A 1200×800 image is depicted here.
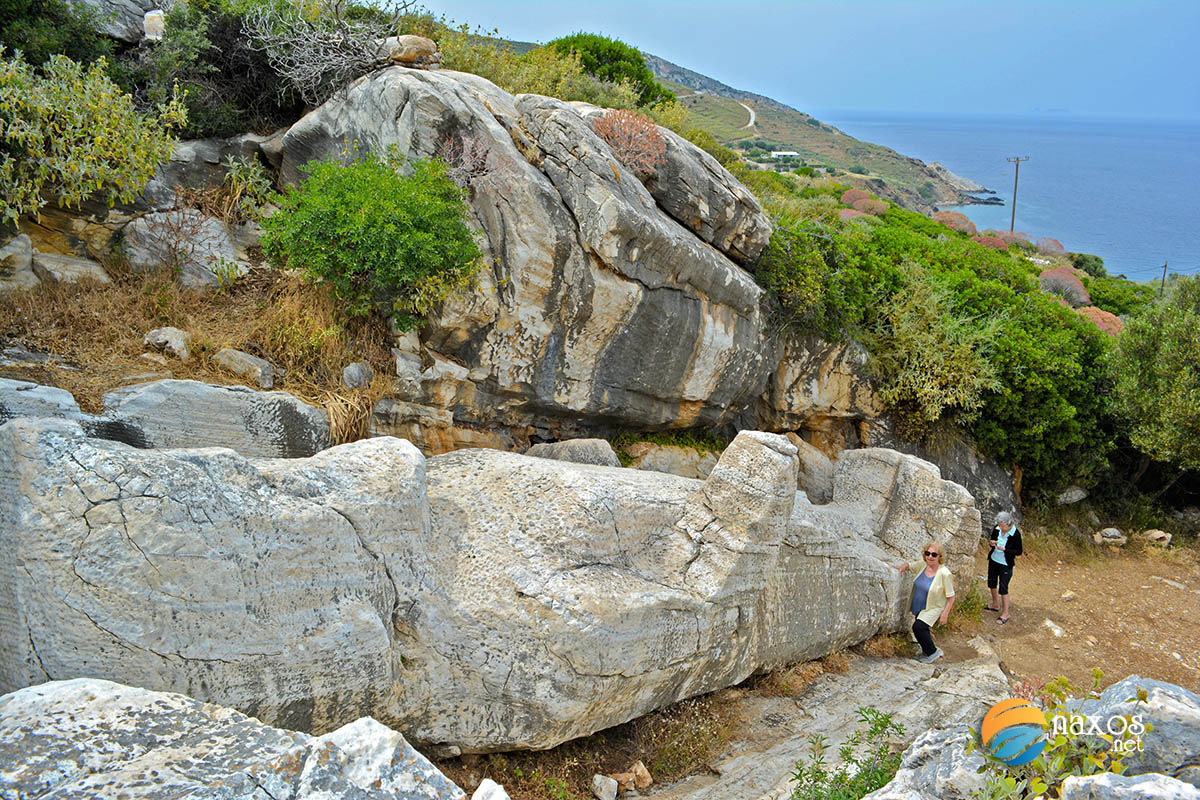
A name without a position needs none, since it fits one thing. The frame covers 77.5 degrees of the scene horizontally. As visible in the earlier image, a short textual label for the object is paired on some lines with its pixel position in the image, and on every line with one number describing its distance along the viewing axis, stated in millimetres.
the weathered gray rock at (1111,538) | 14162
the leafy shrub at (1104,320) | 19516
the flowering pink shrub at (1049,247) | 44625
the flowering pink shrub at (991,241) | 29297
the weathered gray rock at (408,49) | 10703
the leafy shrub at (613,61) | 22703
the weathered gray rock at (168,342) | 7844
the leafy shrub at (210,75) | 10961
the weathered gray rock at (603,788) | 6492
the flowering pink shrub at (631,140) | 10164
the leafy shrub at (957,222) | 31422
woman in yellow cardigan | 9430
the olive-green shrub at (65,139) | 7734
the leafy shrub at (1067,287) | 25906
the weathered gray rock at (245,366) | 7930
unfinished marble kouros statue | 4906
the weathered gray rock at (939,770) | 4863
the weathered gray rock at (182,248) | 9008
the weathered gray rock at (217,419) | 6605
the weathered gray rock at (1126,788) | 4039
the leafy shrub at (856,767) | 5781
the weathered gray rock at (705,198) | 10516
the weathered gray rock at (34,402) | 5945
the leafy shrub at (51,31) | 9461
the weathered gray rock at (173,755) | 3775
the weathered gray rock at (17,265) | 7891
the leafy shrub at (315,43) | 10609
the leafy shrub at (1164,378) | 13203
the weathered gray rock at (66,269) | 8242
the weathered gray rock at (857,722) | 5410
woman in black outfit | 10773
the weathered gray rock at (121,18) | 11484
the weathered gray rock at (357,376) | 8438
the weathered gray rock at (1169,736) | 4699
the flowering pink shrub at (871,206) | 25795
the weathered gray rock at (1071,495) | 14375
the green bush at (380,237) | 8258
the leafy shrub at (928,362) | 12898
